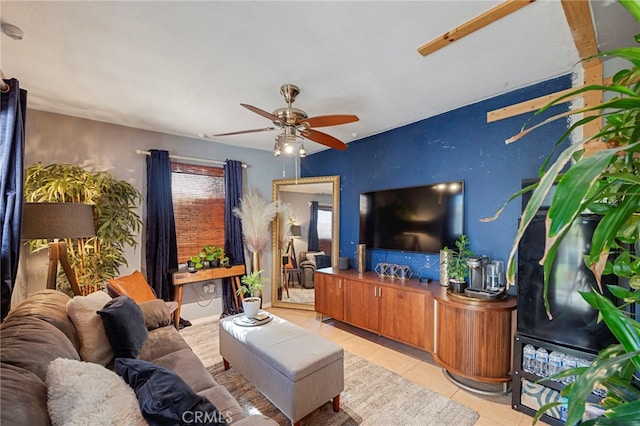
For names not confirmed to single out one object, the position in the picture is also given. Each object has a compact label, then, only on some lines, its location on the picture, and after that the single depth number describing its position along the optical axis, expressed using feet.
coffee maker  7.62
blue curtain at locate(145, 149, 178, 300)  11.01
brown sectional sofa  2.81
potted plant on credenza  7.85
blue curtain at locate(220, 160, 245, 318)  13.01
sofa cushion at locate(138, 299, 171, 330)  7.63
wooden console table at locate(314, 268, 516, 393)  6.89
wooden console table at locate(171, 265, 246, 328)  11.09
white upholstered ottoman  5.64
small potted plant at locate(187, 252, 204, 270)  11.81
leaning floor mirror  13.29
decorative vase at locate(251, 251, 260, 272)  13.50
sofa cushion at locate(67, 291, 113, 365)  5.36
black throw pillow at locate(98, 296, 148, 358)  5.64
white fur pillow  2.92
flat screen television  9.12
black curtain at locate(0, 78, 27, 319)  6.16
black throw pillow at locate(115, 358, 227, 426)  3.10
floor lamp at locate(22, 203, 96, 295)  6.62
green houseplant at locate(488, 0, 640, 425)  1.51
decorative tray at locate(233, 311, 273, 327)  7.72
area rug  6.18
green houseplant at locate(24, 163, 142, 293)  8.20
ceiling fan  7.15
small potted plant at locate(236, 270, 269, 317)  7.95
